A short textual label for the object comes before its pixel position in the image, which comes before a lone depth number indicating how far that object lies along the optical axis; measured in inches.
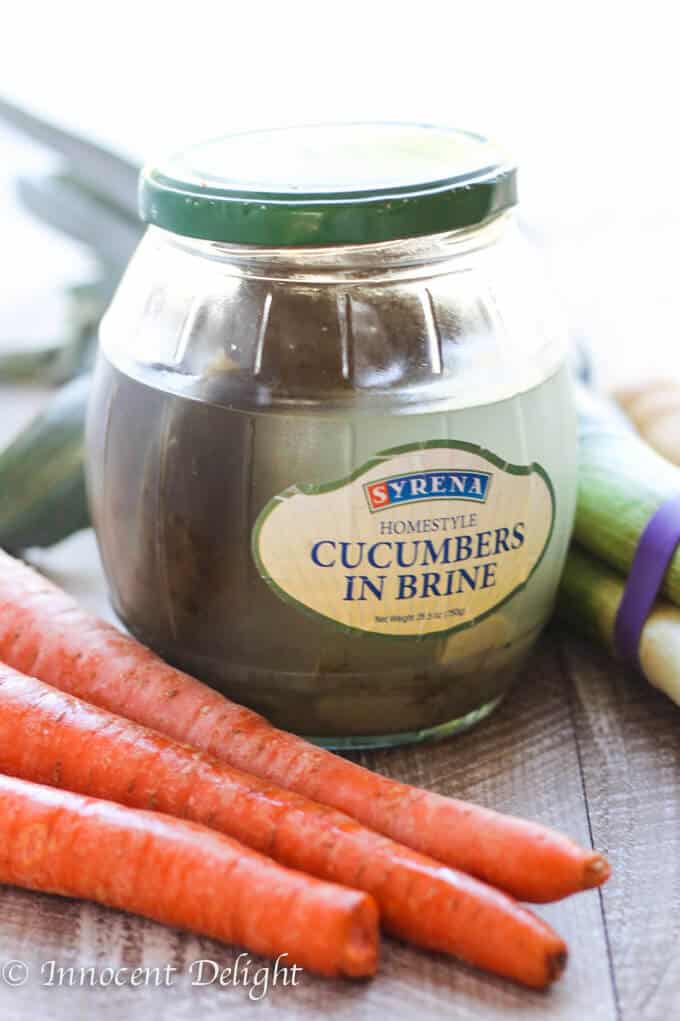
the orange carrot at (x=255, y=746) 18.9
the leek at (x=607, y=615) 21.4
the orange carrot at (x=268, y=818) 18.5
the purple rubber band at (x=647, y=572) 21.7
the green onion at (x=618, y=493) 22.0
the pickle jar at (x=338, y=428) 19.5
